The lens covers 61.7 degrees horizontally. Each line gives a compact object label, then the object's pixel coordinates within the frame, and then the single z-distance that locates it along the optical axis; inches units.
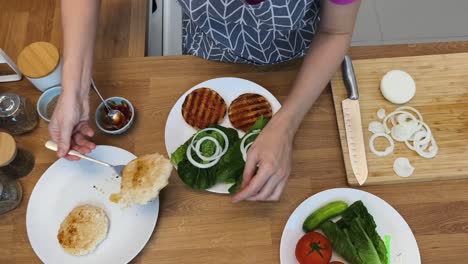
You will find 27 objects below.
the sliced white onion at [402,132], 43.1
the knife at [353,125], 41.8
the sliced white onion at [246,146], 40.7
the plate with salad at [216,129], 40.8
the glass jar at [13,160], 39.8
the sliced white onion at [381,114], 45.1
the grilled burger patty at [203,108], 43.7
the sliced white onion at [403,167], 41.9
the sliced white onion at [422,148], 42.9
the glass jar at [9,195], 40.2
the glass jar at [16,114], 42.7
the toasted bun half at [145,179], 37.9
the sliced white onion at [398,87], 44.8
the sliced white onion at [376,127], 44.3
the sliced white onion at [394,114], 44.6
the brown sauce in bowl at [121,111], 44.3
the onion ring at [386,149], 43.2
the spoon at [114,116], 44.5
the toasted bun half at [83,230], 38.3
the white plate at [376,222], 38.9
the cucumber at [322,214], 39.2
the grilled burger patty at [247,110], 43.4
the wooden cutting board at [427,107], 42.2
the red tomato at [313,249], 36.9
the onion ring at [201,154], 40.8
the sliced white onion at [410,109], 45.1
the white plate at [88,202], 39.0
